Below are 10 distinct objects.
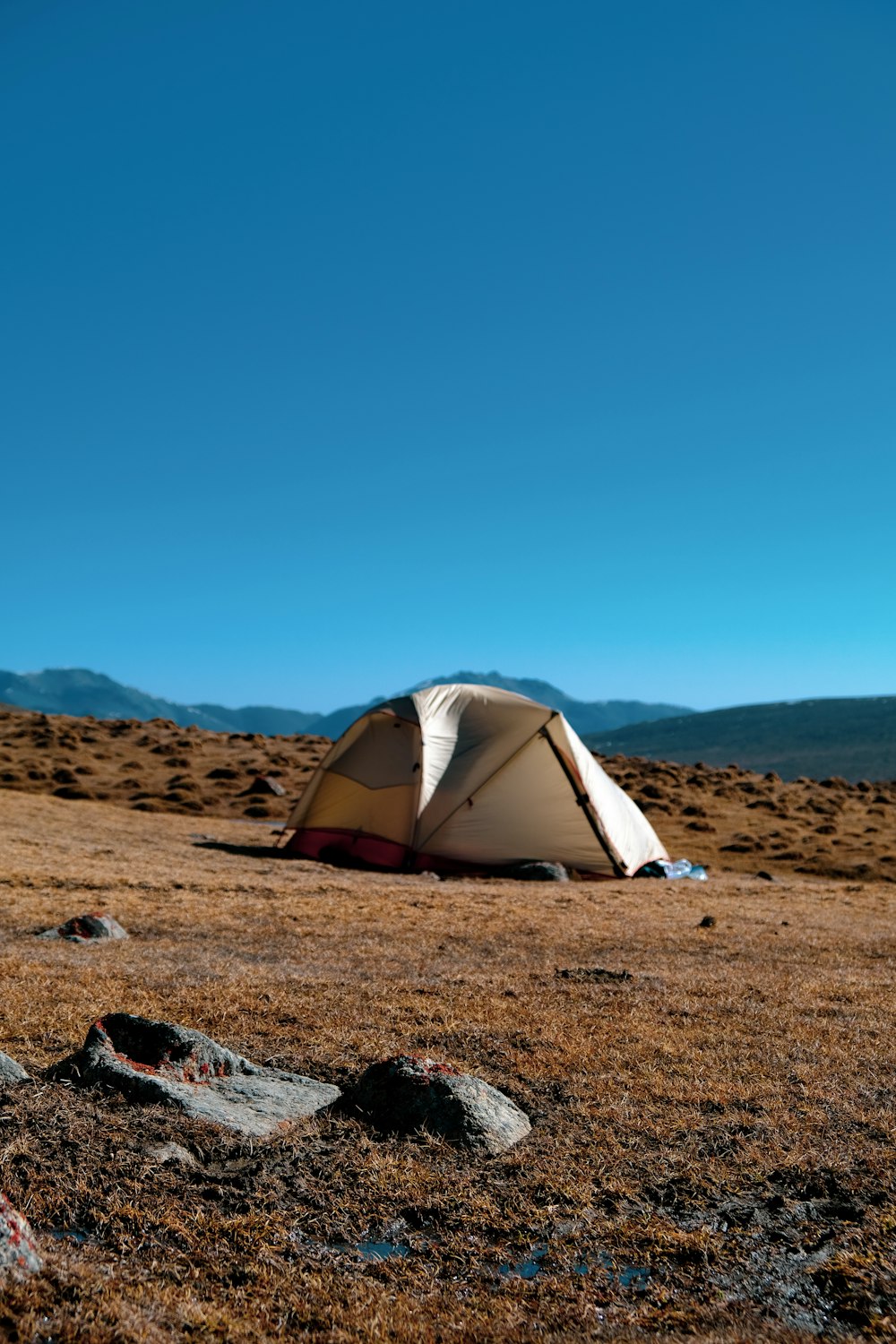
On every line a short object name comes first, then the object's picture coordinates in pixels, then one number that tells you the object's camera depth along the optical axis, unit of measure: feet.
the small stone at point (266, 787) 101.76
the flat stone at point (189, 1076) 18.11
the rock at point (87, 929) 34.09
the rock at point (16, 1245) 12.09
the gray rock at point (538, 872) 60.85
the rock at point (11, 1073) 18.42
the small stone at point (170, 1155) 16.07
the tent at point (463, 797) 62.85
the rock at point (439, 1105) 17.58
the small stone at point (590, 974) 31.58
